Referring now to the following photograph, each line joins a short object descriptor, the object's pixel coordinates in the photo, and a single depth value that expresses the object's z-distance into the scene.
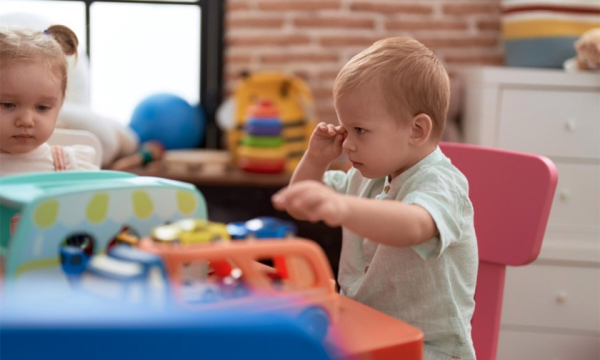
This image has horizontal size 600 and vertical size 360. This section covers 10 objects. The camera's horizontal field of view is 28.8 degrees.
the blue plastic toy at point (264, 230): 1.50
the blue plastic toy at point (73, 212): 1.48
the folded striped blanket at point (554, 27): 3.35
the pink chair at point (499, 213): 2.17
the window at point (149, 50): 3.93
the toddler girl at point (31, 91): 2.07
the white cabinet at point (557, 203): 3.19
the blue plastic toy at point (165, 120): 3.77
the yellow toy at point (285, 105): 3.65
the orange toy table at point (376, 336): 1.47
